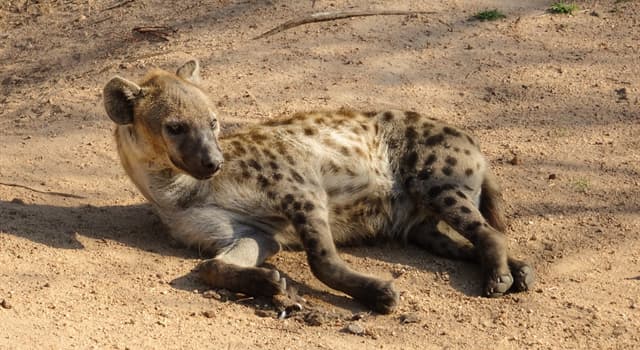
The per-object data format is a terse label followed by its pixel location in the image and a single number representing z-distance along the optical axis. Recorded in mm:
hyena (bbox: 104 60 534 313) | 9086
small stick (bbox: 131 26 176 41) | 14461
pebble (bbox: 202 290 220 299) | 8540
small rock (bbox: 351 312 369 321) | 8367
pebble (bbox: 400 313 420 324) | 8336
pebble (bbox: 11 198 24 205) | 10359
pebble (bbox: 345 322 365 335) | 8039
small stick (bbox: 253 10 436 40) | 14164
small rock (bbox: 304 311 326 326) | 8172
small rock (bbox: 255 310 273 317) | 8305
